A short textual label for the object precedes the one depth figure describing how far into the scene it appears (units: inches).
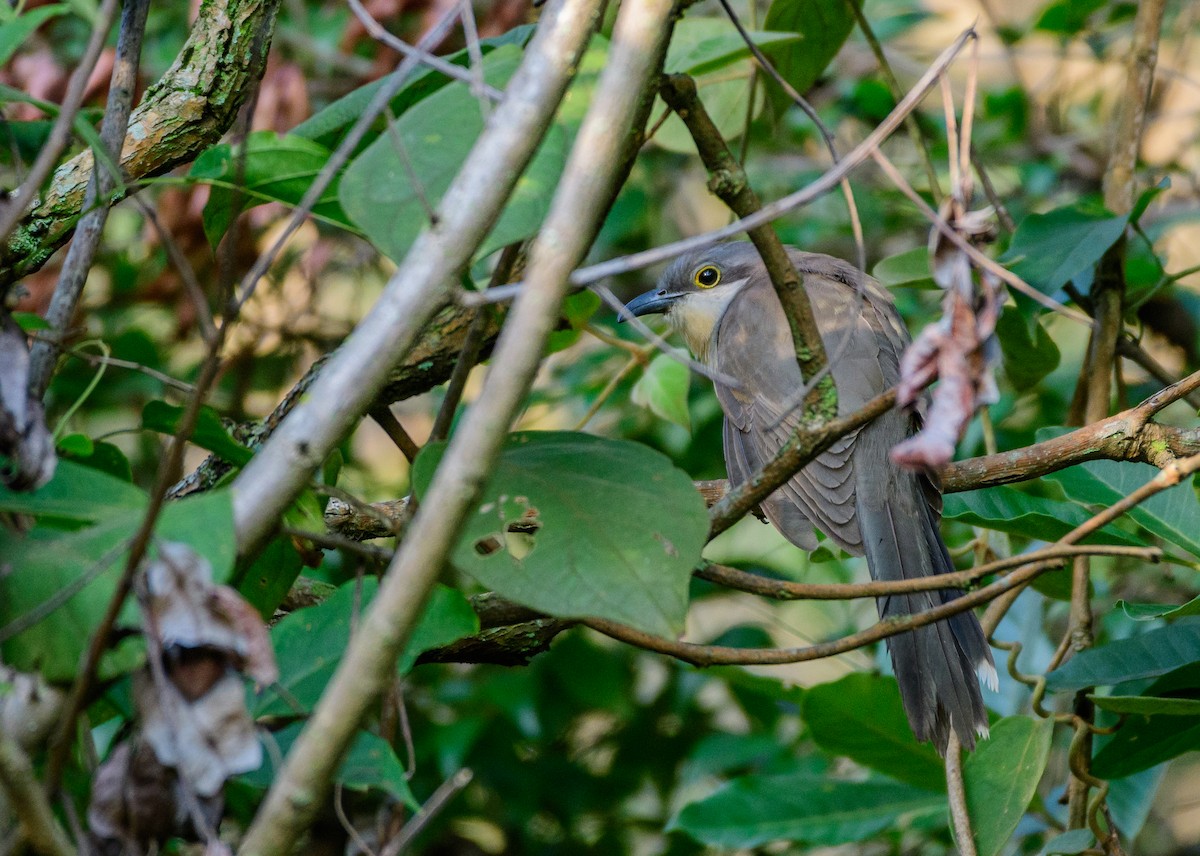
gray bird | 226.1
